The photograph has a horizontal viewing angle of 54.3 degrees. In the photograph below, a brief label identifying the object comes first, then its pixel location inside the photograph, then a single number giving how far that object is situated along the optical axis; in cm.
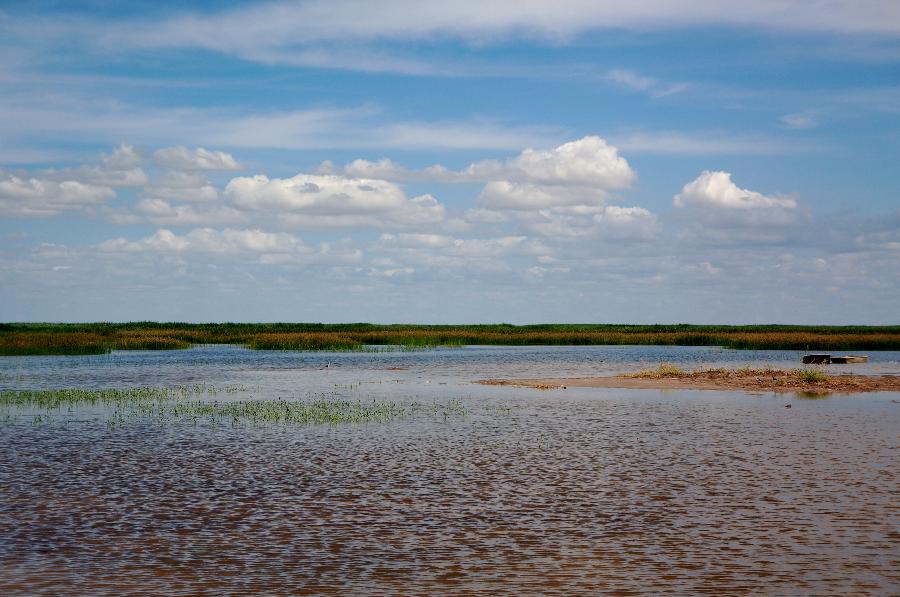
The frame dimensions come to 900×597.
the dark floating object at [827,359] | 6041
